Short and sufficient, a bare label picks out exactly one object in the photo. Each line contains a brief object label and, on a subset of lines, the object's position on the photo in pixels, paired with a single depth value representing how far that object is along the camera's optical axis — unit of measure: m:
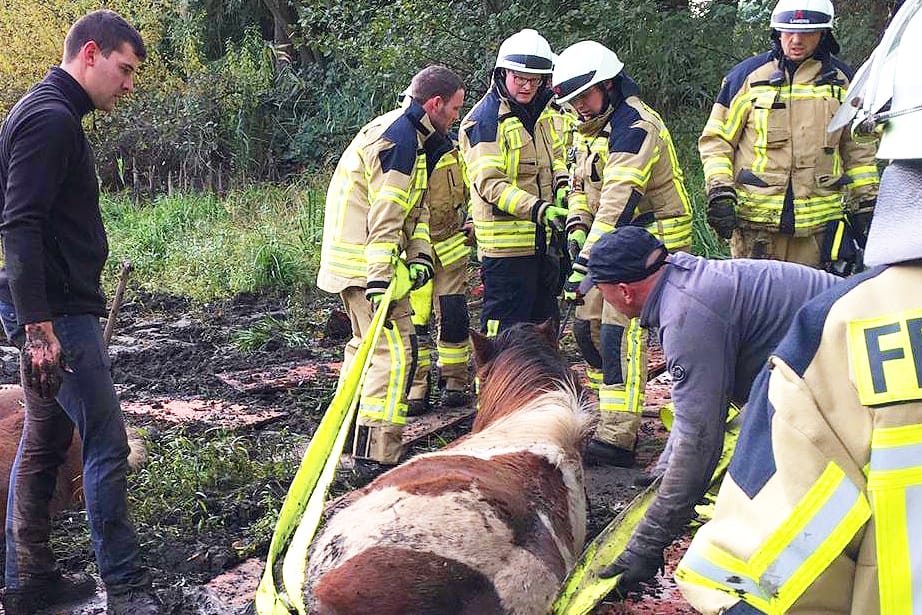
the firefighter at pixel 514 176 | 6.18
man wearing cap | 3.10
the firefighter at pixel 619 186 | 5.24
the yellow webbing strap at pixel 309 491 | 3.11
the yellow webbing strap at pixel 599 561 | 2.99
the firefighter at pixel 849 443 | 1.17
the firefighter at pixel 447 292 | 6.54
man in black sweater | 3.41
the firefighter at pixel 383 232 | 5.21
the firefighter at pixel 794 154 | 5.52
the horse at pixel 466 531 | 2.91
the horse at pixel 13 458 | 4.64
